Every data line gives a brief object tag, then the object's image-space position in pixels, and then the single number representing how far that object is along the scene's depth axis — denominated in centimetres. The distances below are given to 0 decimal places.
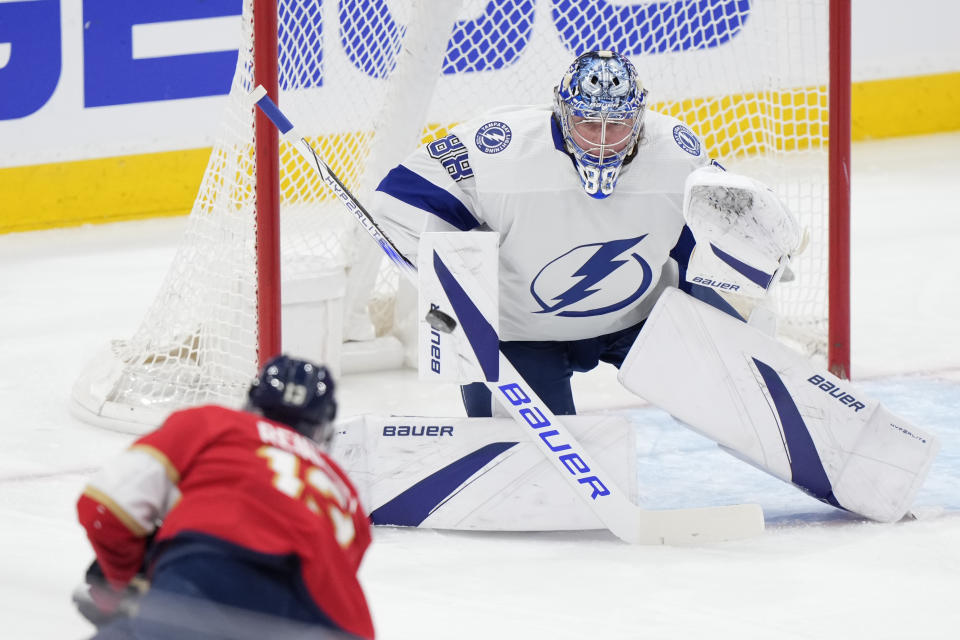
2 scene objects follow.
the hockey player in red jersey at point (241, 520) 1914
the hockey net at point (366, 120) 2192
